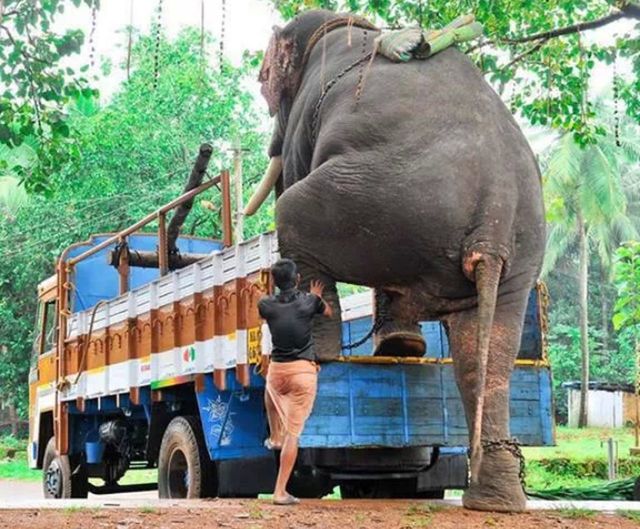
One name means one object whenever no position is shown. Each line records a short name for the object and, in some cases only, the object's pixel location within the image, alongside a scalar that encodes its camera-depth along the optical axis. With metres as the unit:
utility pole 17.92
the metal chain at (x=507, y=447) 6.21
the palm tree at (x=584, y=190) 28.70
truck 6.86
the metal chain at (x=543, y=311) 7.56
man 6.29
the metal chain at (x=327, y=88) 6.83
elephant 6.11
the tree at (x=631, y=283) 18.16
